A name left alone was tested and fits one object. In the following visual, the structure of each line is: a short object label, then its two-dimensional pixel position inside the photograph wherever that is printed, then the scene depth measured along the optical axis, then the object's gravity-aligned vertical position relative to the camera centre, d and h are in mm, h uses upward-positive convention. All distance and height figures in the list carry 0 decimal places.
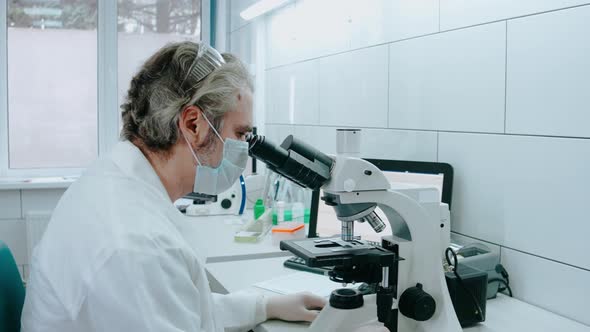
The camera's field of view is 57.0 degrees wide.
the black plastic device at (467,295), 1291 -371
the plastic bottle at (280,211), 2424 -330
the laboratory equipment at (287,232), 2094 -368
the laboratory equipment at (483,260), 1469 -330
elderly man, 847 -145
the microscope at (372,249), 1101 -235
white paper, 1547 -433
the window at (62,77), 3604 +398
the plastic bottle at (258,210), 2461 -330
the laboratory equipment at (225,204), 2801 -351
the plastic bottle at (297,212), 2479 -342
